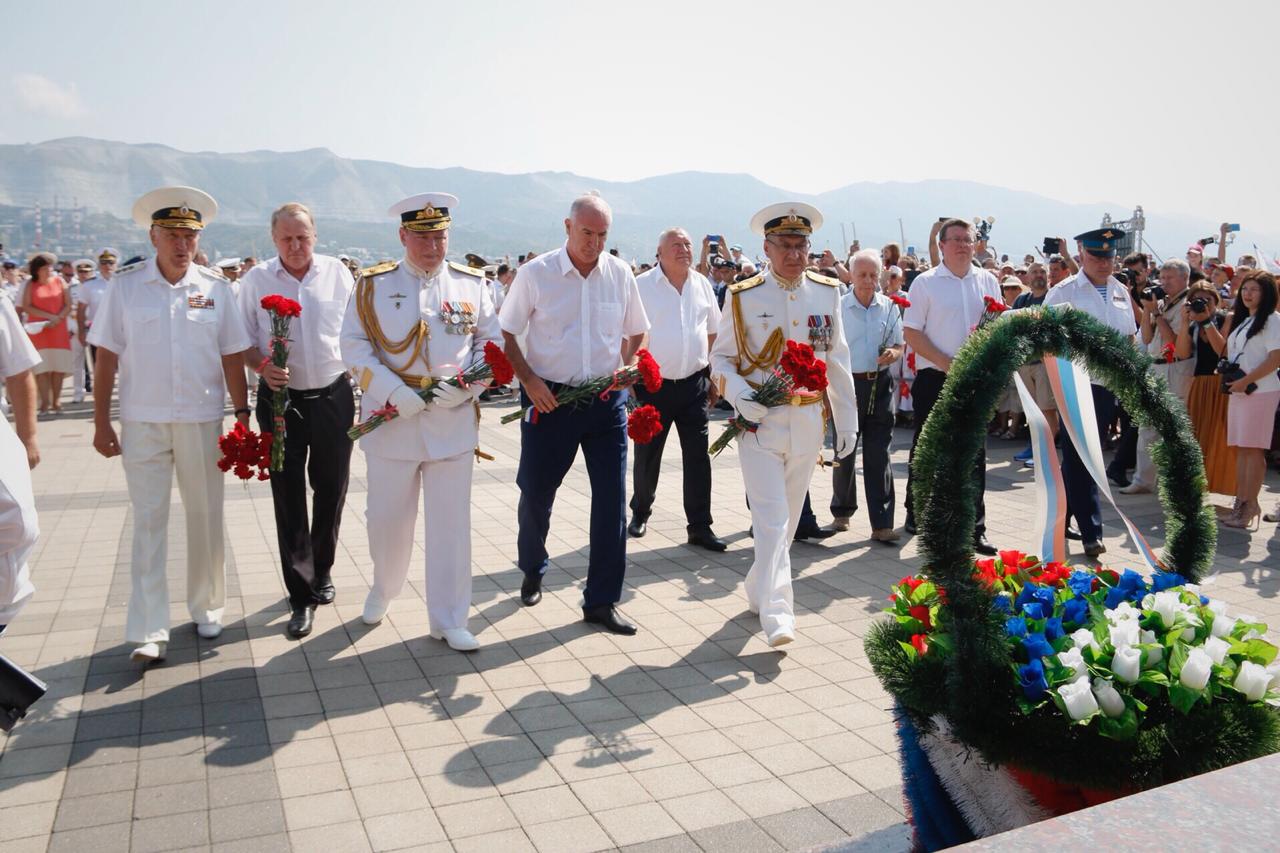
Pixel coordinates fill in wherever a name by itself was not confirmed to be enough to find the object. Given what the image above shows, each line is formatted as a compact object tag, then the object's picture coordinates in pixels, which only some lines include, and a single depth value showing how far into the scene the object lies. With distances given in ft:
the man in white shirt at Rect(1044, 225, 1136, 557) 24.11
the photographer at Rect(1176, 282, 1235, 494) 30.19
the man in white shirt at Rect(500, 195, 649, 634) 18.38
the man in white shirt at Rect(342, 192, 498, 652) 17.42
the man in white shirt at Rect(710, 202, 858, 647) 17.99
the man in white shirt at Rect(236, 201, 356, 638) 19.03
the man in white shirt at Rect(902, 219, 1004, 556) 24.47
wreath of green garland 7.98
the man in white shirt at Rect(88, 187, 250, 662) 16.98
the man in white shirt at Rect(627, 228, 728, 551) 25.26
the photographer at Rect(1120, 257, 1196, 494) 32.01
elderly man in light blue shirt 25.81
